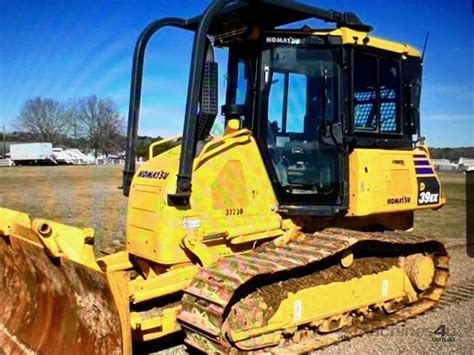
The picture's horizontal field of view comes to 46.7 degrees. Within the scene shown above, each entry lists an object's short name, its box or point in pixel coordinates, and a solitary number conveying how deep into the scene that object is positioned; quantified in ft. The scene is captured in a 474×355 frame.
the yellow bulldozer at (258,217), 15.31
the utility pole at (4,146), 198.29
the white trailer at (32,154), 181.16
